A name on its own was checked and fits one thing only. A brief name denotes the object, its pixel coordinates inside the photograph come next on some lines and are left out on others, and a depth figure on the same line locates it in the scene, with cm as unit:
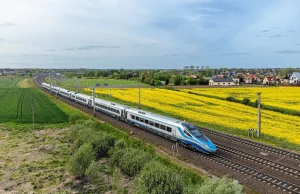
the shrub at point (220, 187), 1478
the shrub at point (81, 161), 2694
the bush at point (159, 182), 1822
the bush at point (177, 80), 14475
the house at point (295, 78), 13839
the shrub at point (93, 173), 2626
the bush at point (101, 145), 3228
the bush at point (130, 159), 2494
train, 2891
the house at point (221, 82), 13950
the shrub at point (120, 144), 3016
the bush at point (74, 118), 4841
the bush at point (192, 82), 14400
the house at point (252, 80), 16325
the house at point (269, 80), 14785
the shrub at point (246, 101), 6797
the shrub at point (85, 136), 3353
